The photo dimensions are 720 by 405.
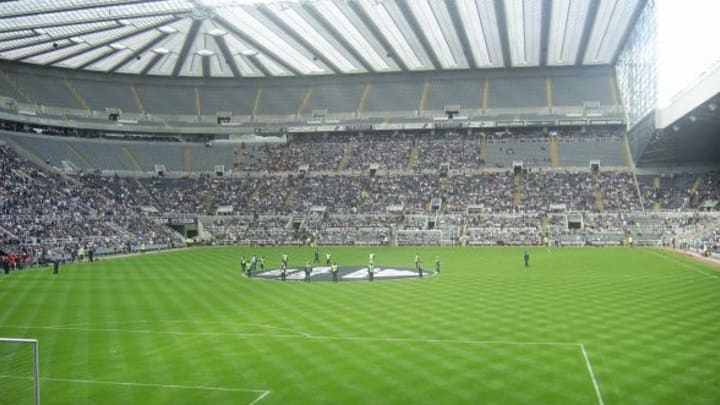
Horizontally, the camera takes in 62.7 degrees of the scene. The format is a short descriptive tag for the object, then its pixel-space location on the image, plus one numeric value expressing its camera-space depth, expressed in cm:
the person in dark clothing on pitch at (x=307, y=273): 3156
